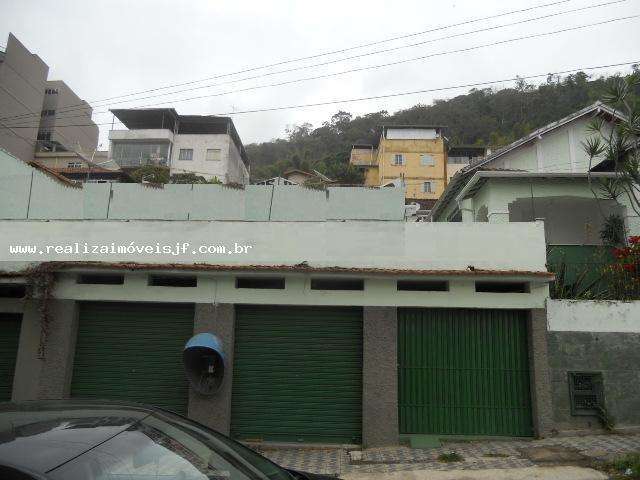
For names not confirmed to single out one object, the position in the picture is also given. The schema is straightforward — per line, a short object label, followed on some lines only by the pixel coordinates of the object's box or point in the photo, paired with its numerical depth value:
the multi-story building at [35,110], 40.58
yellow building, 44.72
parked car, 2.18
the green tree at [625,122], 8.71
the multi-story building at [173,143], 42.75
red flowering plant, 9.68
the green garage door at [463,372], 9.05
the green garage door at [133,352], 9.53
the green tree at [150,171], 32.29
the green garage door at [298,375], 9.19
